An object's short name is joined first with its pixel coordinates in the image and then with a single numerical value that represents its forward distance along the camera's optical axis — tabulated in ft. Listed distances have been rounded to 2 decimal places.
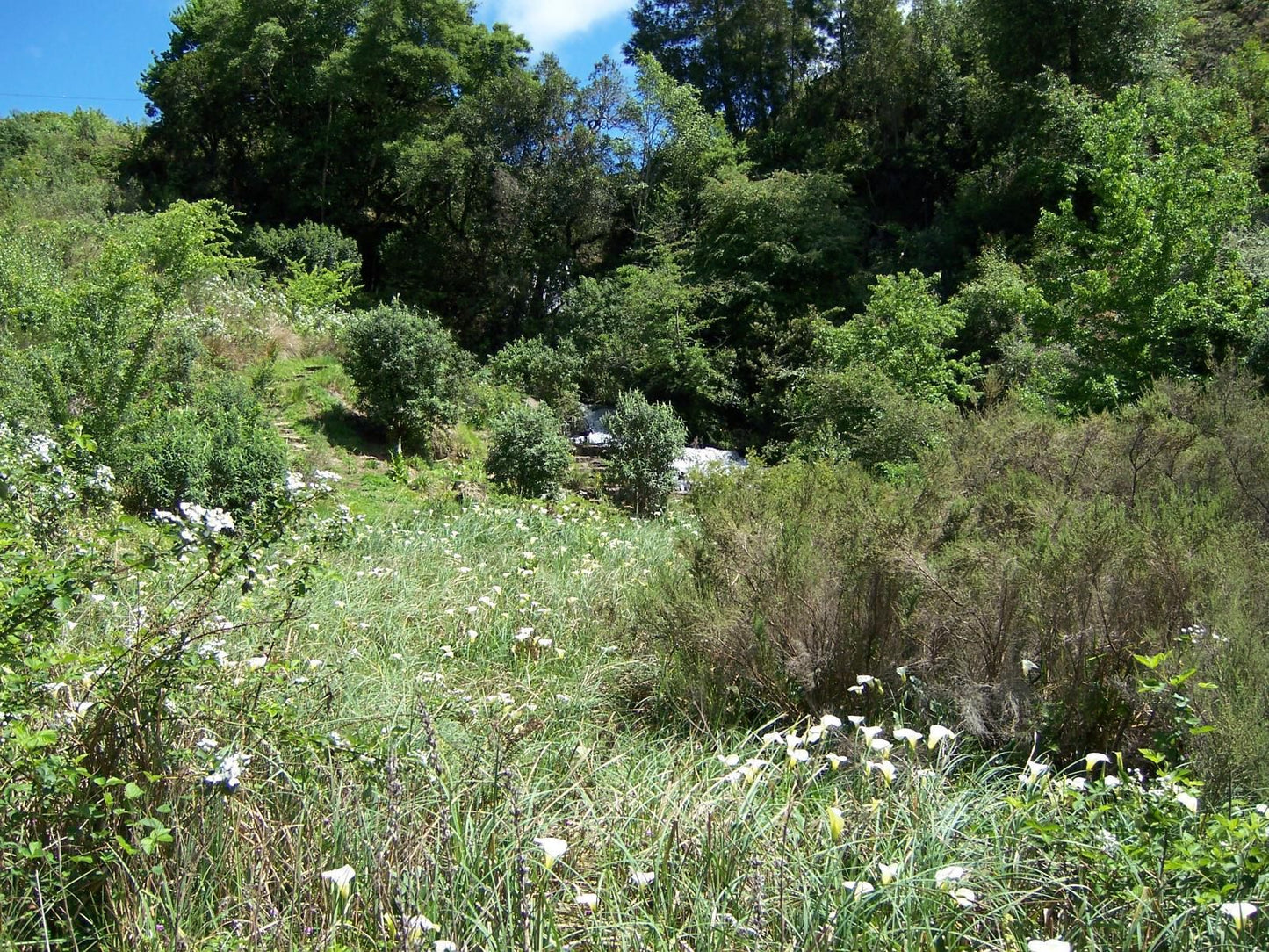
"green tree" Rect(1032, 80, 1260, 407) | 33.73
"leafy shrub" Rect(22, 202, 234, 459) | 24.95
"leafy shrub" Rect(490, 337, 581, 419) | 51.49
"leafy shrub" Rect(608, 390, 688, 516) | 39.78
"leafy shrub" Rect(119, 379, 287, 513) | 25.59
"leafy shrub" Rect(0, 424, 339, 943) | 7.41
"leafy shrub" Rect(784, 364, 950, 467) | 31.27
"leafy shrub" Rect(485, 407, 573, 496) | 36.01
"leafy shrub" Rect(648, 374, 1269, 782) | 10.15
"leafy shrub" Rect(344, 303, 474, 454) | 36.50
